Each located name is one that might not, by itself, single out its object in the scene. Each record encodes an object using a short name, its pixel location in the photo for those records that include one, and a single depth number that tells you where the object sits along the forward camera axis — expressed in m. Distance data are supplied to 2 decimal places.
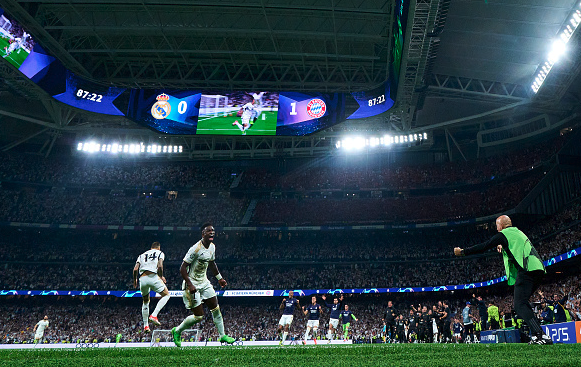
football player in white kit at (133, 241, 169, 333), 9.90
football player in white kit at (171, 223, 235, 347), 8.00
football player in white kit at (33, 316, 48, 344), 20.24
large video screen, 27.67
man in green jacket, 6.21
